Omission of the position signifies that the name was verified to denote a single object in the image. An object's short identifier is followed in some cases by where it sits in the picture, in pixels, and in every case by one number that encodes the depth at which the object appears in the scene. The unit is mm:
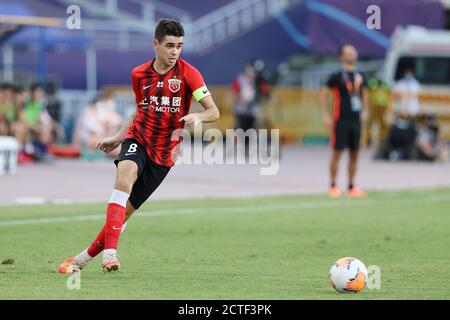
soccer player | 9953
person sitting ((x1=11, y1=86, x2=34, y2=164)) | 25344
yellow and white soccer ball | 8875
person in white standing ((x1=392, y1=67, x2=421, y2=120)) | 34250
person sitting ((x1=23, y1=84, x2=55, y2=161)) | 26109
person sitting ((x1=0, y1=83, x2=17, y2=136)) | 24750
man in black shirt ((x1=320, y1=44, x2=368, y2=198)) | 19469
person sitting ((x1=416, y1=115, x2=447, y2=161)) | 29203
